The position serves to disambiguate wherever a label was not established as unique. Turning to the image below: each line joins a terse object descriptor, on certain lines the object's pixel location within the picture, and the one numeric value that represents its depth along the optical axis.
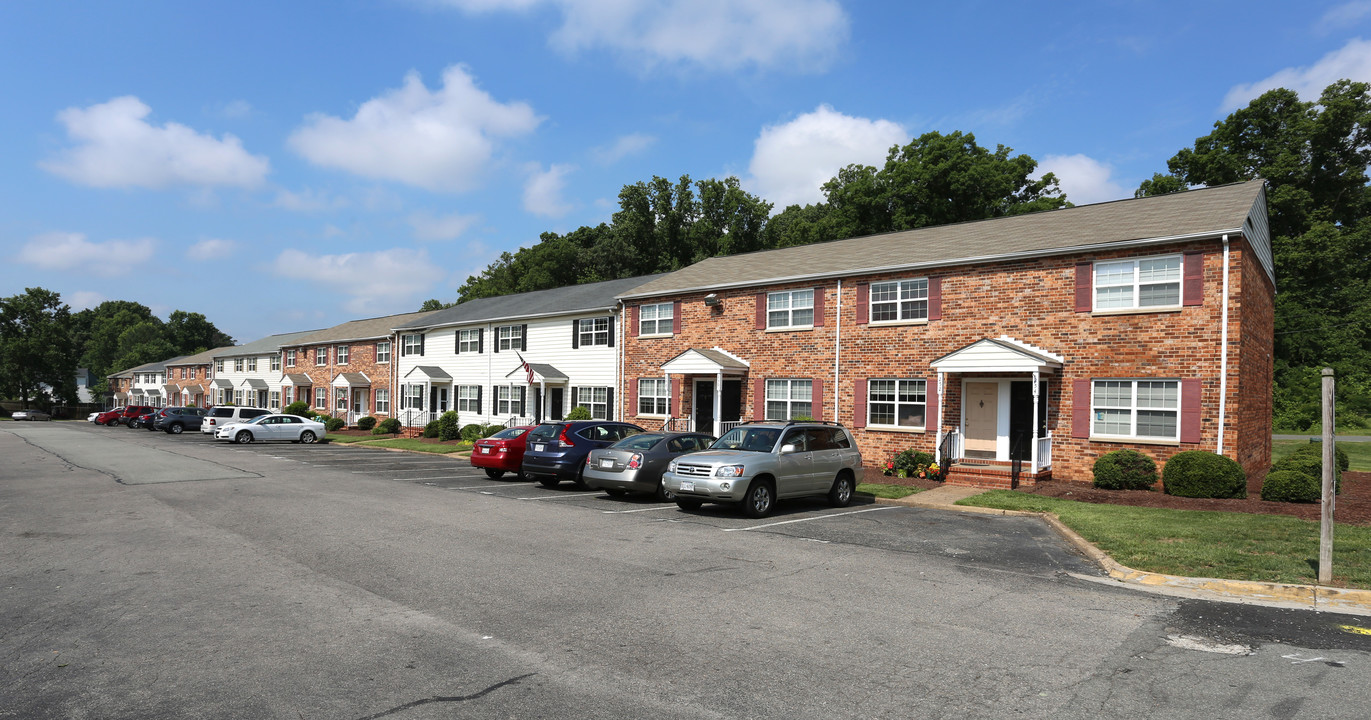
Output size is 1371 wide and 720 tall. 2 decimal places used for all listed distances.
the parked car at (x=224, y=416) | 39.36
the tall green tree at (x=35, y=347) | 78.44
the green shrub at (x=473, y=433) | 33.08
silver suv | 12.95
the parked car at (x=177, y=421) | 44.50
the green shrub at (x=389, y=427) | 40.50
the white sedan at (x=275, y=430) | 34.72
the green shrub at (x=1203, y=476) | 15.07
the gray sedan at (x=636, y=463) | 14.98
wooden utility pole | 8.13
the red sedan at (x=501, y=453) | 18.95
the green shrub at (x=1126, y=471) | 16.64
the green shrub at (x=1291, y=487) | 14.12
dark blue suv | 17.14
